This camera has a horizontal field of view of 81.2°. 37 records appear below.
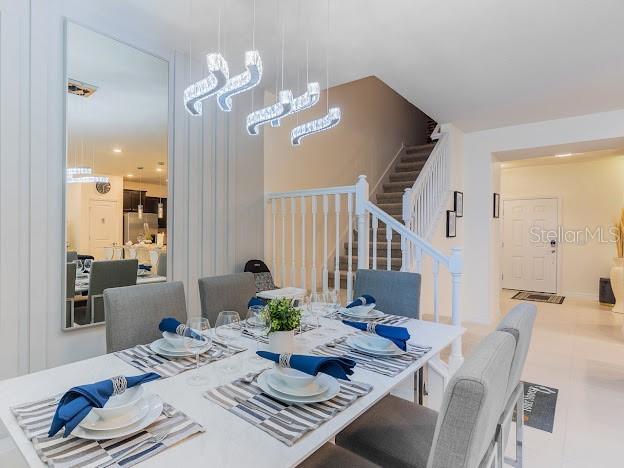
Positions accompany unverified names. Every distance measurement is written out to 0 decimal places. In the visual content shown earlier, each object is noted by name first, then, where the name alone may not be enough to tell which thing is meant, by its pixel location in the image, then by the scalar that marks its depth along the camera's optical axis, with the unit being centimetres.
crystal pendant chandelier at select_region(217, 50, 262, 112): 149
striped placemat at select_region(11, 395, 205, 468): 77
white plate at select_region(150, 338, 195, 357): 135
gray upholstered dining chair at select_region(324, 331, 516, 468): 69
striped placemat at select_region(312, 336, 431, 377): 127
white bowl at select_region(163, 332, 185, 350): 139
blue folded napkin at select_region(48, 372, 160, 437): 82
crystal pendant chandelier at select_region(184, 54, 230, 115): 147
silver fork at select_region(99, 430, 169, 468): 77
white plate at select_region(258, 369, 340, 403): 101
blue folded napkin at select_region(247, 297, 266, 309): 173
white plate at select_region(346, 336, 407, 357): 139
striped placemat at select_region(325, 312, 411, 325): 186
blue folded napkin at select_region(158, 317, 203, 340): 141
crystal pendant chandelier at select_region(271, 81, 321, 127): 194
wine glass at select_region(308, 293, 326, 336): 179
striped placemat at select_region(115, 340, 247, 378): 125
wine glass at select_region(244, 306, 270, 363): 162
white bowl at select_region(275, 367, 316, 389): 105
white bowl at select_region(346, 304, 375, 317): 193
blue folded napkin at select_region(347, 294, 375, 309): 196
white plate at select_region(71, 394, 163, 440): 83
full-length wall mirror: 228
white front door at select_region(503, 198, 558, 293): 715
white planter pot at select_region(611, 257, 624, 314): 549
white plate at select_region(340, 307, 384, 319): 191
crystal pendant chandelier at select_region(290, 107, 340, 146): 215
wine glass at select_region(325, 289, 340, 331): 187
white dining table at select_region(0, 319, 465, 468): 79
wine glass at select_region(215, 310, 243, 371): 144
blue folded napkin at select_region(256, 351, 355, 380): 104
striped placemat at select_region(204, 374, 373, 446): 90
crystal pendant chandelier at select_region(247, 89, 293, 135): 176
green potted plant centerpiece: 134
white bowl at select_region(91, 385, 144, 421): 88
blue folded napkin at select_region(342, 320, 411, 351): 141
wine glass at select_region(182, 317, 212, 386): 136
